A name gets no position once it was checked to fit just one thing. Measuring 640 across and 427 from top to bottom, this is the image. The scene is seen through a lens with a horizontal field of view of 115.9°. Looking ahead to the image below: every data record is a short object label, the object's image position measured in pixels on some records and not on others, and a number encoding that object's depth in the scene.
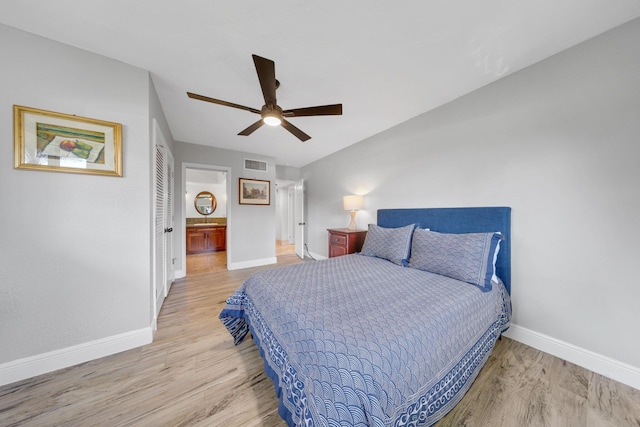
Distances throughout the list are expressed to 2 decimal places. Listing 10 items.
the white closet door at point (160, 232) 2.34
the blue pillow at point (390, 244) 2.31
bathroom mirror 6.91
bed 0.82
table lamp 3.48
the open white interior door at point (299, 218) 5.13
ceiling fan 1.44
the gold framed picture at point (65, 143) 1.48
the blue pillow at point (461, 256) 1.72
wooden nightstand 3.26
